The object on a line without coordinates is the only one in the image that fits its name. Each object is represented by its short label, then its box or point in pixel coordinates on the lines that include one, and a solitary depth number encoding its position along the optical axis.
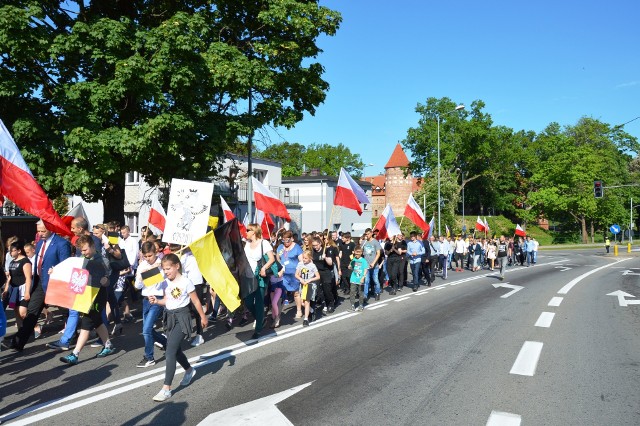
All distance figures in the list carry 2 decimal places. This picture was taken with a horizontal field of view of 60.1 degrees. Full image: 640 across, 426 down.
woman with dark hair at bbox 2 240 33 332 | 8.04
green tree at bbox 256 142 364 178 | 84.96
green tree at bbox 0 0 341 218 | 13.18
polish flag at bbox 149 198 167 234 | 14.73
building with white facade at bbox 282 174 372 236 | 53.07
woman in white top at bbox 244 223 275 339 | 8.99
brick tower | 97.69
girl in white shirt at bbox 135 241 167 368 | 7.20
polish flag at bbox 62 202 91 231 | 11.40
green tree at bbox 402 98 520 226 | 65.56
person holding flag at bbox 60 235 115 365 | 7.32
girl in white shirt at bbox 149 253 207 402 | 6.05
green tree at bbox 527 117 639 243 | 66.69
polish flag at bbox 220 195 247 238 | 15.30
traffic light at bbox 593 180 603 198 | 34.06
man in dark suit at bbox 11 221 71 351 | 8.17
